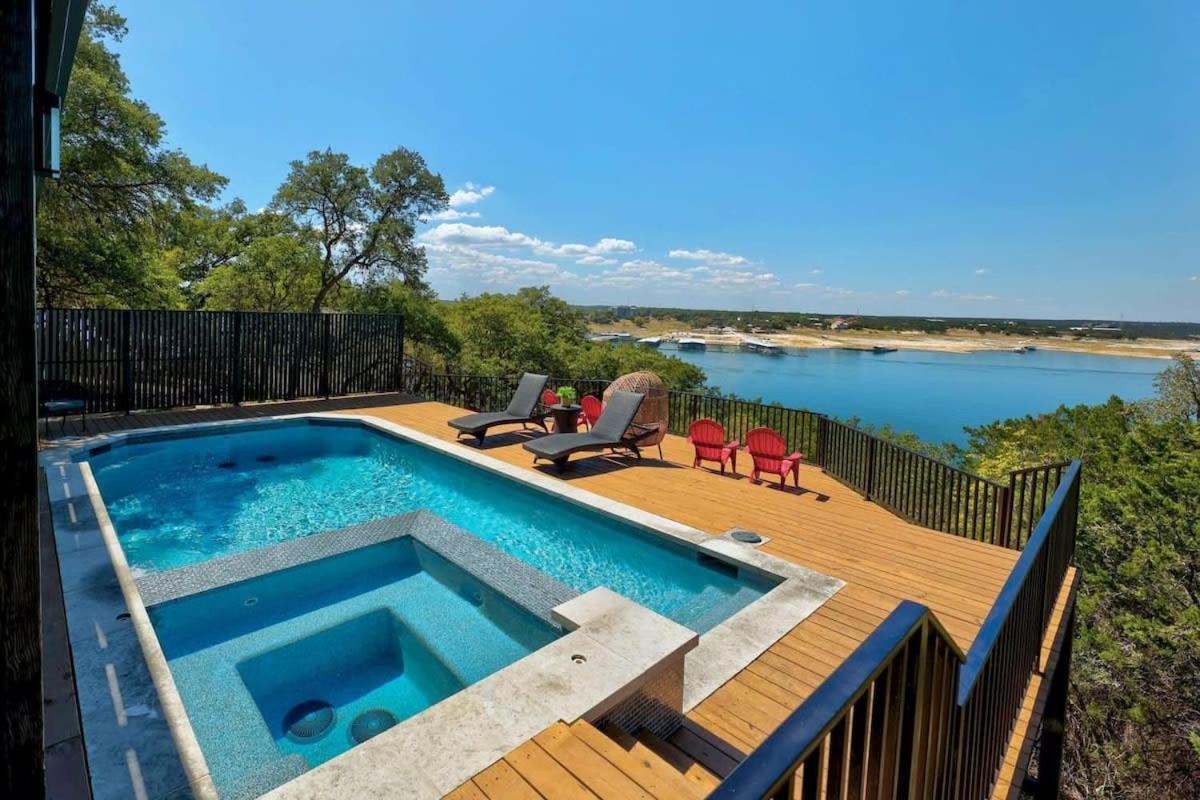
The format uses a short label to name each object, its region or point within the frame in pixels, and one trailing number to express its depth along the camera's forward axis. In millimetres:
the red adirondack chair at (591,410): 9964
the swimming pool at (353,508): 5066
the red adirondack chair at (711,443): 7645
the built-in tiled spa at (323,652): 3203
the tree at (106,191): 10836
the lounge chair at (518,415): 8531
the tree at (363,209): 18797
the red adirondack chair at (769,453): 7105
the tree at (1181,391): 18194
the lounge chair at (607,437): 7320
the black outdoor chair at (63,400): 8453
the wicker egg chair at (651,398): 8703
